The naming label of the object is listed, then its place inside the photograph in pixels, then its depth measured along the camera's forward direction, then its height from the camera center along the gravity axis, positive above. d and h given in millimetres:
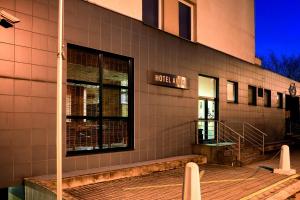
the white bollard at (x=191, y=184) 6094 -1201
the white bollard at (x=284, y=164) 10914 -1526
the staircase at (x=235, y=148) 12328 -1260
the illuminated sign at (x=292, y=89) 25047 +1951
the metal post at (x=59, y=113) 4582 +41
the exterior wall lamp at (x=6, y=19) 6348 +1823
